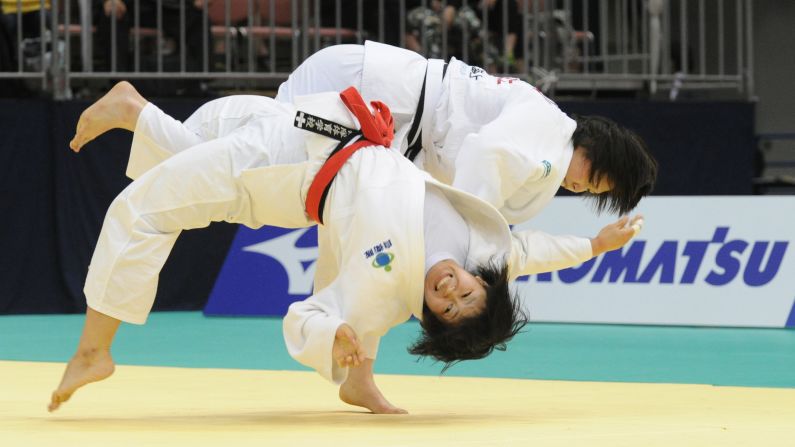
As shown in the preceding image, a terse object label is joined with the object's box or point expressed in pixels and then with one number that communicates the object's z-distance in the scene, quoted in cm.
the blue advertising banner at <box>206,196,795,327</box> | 1295
